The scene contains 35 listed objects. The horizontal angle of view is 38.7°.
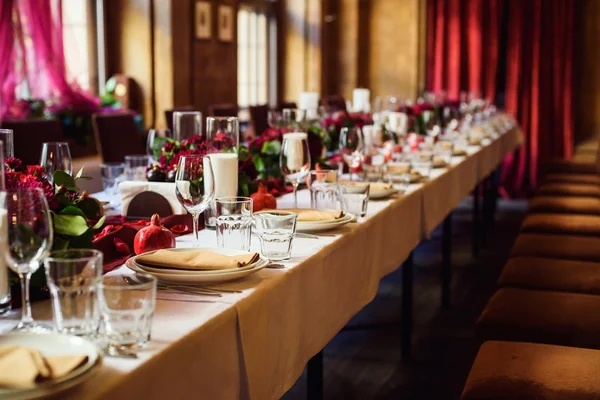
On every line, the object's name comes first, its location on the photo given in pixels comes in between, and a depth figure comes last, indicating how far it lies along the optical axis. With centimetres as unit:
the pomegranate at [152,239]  183
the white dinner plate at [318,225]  216
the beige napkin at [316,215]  222
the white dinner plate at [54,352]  102
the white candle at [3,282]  137
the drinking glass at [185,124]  329
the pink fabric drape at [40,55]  527
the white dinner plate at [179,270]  157
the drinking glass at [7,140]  206
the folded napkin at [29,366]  102
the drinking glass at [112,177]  281
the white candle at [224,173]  227
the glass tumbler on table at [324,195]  241
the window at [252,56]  809
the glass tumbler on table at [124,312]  121
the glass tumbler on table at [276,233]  183
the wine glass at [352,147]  320
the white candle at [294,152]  254
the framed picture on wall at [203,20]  671
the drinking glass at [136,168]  285
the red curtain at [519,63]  888
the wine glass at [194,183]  189
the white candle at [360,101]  577
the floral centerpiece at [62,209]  148
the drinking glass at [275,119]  380
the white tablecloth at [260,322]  123
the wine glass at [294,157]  254
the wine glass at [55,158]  233
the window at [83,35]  616
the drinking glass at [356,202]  244
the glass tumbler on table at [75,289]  119
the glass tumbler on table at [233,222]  186
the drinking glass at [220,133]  258
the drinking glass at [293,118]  371
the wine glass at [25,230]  123
